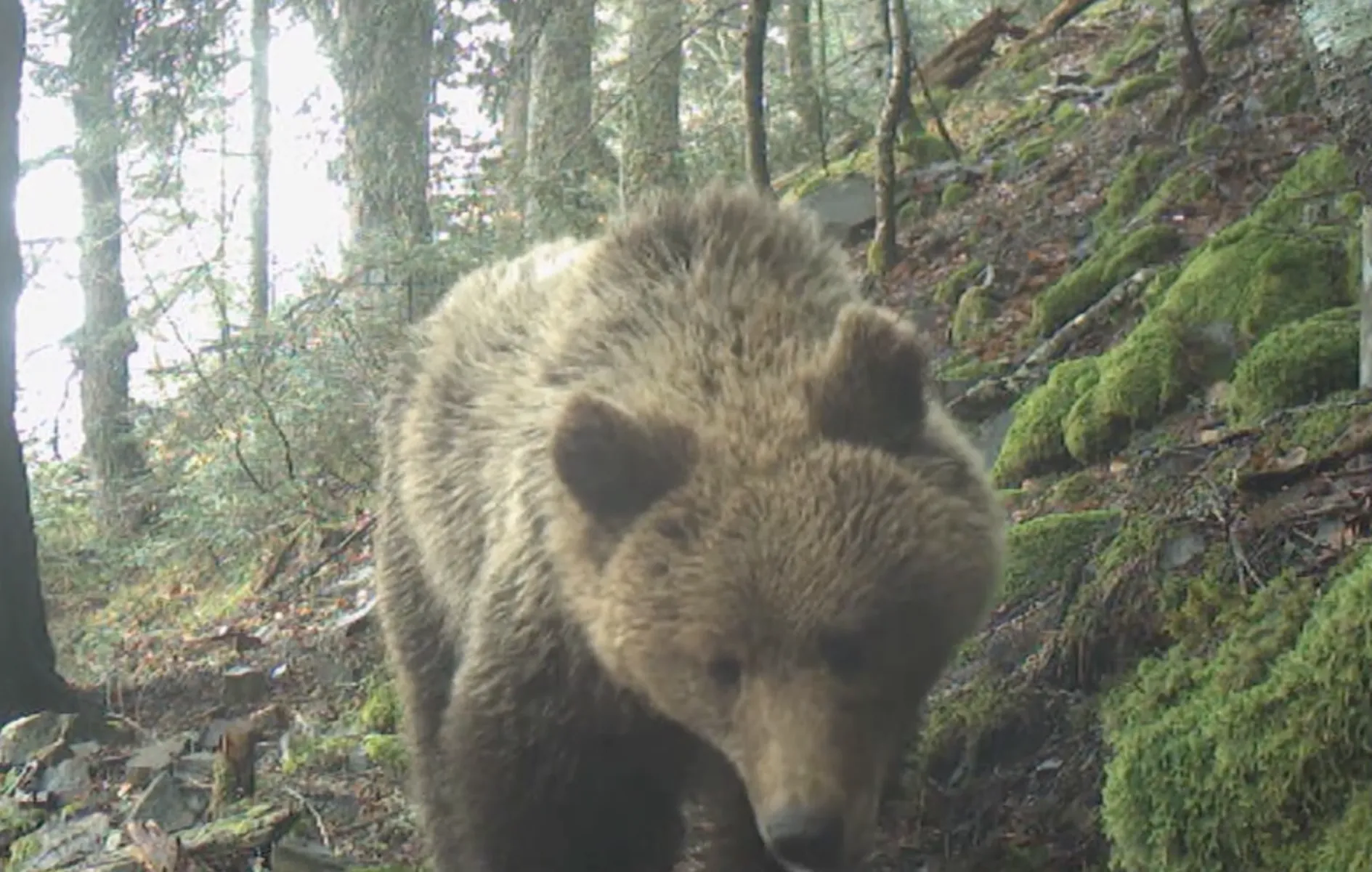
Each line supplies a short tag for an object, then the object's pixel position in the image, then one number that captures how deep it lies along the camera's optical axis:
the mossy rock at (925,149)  12.76
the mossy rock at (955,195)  11.60
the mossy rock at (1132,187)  9.30
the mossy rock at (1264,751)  2.87
